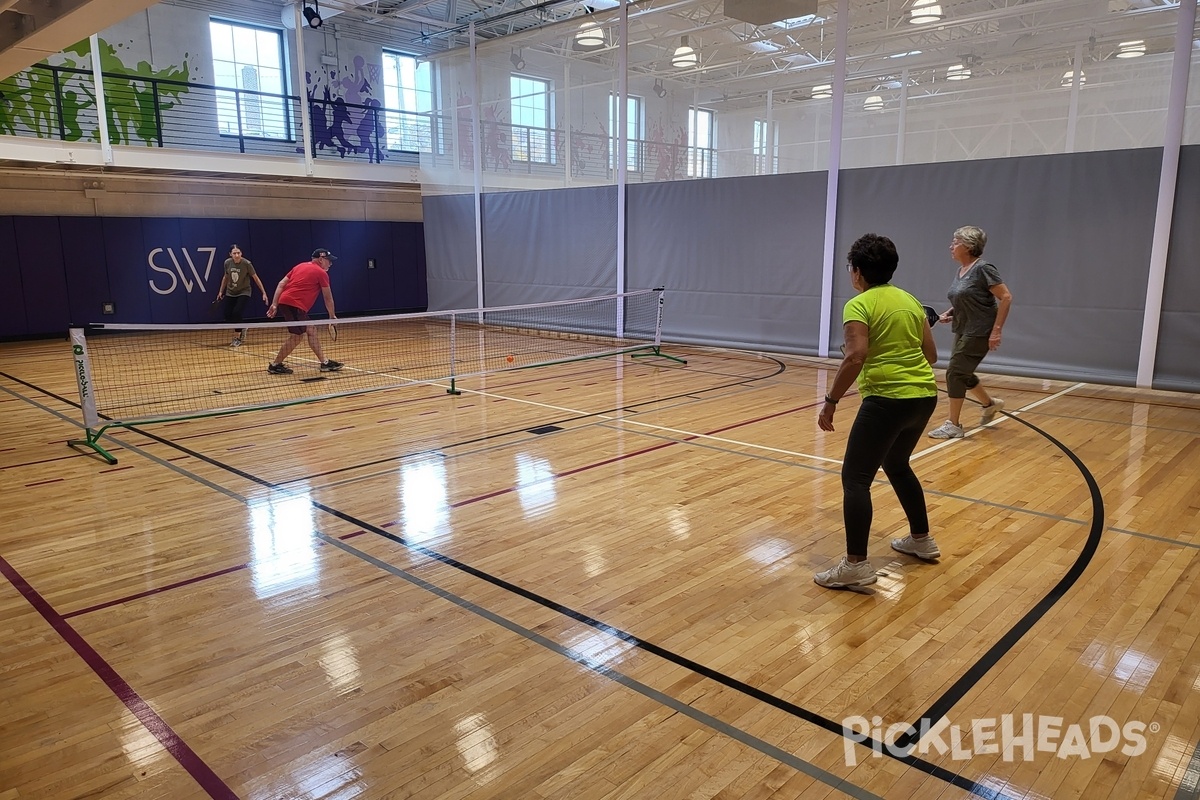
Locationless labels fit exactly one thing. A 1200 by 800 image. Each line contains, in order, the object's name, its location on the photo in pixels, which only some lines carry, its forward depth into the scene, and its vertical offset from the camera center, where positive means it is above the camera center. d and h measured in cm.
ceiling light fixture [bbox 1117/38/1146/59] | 881 +216
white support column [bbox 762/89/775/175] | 1216 +170
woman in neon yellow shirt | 366 -59
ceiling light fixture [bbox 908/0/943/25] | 1080 +321
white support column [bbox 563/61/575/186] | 1455 +212
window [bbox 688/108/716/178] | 1292 +174
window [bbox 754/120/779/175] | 1216 +149
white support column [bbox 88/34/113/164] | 1378 +254
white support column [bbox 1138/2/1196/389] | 843 +60
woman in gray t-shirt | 621 -55
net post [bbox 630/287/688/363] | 1137 -157
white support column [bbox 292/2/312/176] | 1631 +304
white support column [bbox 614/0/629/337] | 1297 +172
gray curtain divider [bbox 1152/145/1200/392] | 862 -56
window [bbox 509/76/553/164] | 1487 +244
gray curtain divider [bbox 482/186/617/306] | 1430 +7
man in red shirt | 998 -54
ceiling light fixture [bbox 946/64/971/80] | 1034 +225
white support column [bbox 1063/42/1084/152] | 930 +156
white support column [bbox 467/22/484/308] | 1551 +180
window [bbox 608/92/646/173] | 1350 +198
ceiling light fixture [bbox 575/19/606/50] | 1380 +369
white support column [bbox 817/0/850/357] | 1075 +102
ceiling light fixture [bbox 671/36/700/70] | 1380 +330
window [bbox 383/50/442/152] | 1922 +371
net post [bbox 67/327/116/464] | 636 -123
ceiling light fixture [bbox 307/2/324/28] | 1549 +457
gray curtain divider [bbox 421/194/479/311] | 1681 -1
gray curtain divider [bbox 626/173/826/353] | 1184 -13
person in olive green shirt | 1278 -52
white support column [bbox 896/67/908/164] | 1070 +164
